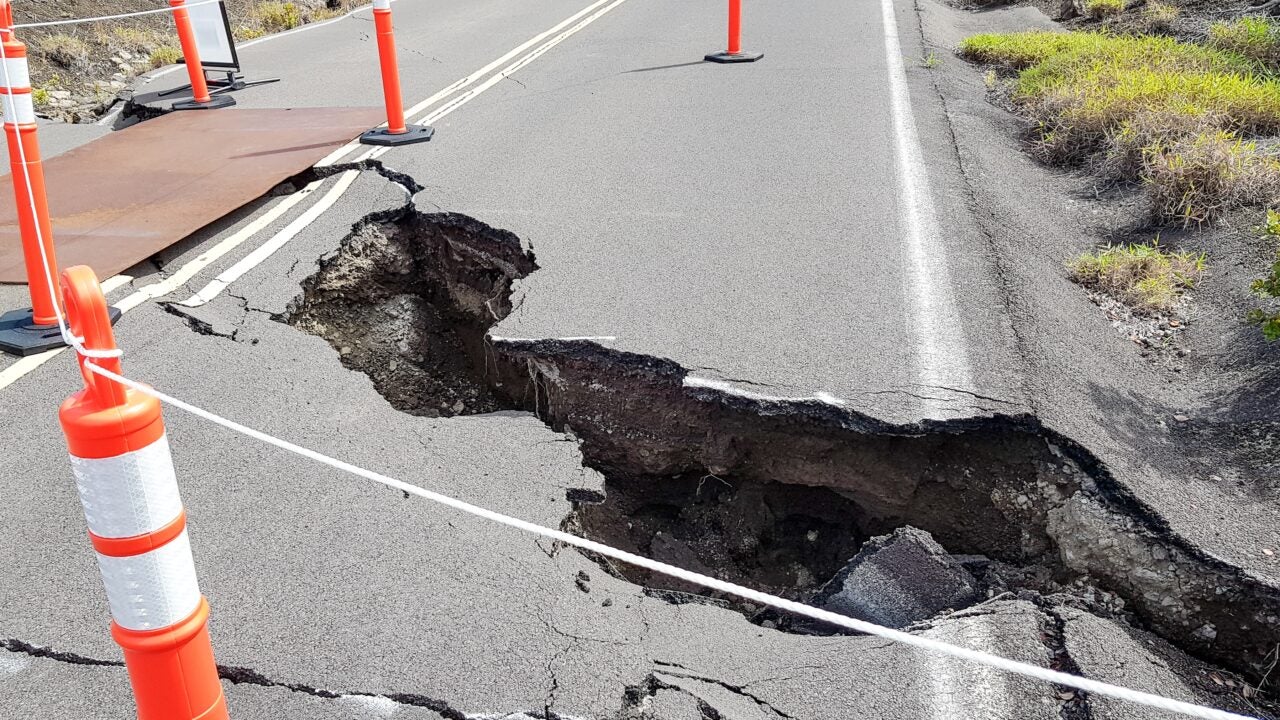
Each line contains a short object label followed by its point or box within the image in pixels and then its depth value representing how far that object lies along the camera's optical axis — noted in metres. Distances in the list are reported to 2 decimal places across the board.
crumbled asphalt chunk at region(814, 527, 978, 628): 3.20
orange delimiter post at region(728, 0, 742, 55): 9.79
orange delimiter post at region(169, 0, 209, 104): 8.55
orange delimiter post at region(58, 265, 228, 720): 1.87
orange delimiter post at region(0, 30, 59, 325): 4.12
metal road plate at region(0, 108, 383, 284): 5.47
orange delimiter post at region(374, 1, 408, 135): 7.10
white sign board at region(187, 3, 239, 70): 9.15
